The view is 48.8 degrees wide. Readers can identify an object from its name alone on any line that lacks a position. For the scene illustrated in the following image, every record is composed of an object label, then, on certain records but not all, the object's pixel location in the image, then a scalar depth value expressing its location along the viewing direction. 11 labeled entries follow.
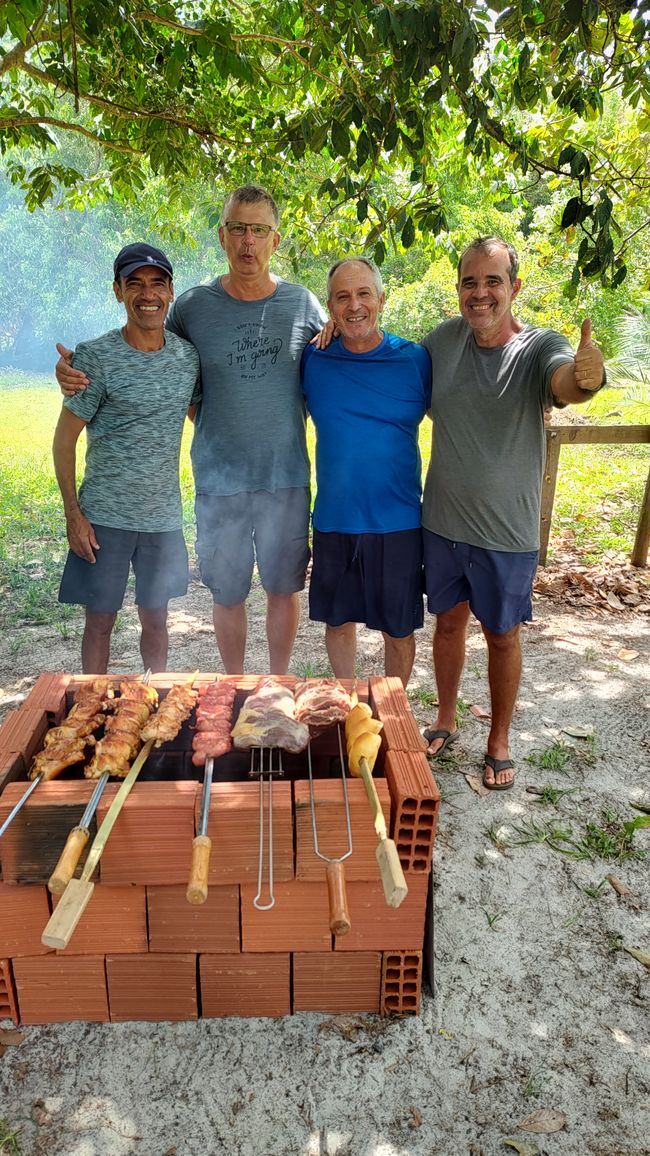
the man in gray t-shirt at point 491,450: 3.26
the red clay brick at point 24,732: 2.53
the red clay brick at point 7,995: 2.38
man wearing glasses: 3.66
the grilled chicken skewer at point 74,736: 2.41
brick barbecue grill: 2.23
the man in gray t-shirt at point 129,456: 3.47
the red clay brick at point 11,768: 2.37
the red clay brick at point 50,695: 2.82
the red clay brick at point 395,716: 2.59
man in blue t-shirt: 3.54
